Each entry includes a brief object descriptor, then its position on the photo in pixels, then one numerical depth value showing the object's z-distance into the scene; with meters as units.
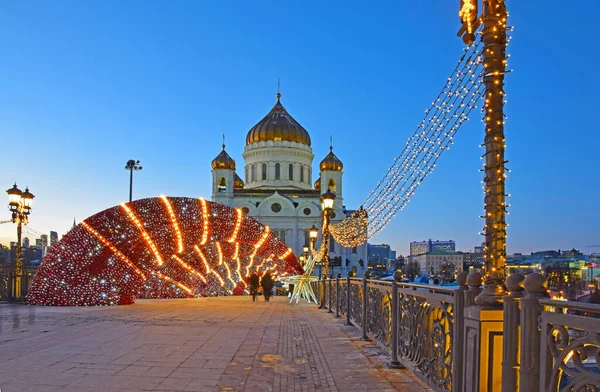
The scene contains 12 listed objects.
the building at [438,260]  167.25
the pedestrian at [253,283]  25.30
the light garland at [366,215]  7.11
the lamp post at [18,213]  17.78
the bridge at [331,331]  3.91
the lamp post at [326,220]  20.09
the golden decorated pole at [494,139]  5.23
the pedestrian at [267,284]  25.27
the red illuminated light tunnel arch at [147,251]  17.19
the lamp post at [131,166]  34.78
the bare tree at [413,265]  157.40
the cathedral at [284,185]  73.69
